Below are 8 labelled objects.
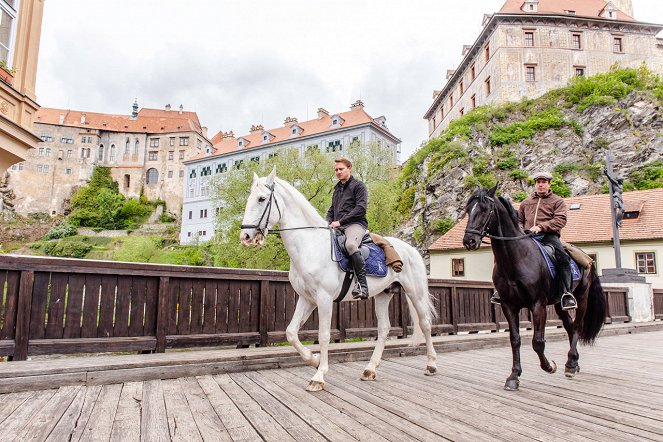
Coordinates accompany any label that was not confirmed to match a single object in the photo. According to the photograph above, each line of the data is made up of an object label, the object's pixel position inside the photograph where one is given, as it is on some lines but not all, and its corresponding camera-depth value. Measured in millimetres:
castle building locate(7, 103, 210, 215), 81812
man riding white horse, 4906
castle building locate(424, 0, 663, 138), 42594
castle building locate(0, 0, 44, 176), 8375
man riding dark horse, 5188
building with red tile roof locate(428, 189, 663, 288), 23688
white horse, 4449
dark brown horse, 4645
